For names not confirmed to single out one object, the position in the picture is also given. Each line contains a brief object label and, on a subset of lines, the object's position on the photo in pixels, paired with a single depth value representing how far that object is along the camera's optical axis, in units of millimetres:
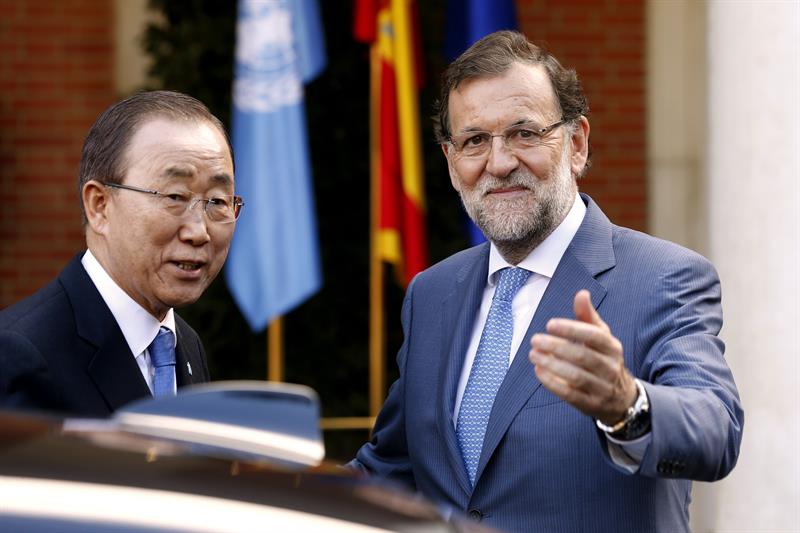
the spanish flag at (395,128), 12391
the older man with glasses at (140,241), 5117
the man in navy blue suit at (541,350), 4477
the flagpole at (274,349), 12398
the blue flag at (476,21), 12281
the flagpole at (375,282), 12633
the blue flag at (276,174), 12141
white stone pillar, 8406
